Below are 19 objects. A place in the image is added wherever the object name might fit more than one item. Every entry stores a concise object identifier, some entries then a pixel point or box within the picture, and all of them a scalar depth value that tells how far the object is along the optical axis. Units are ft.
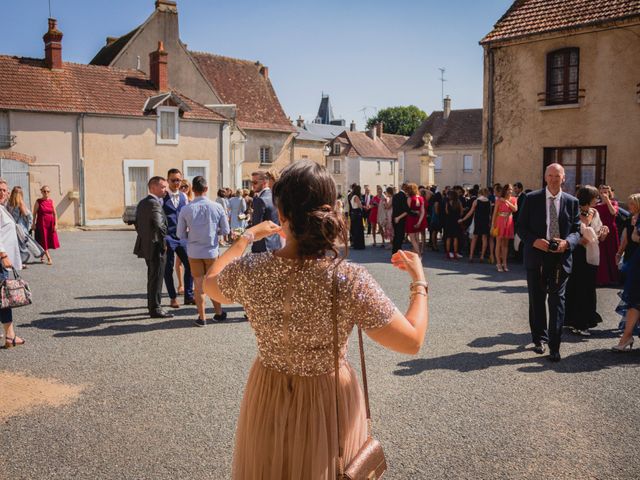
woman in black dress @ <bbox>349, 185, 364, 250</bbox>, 58.65
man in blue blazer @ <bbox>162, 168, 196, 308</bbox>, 30.71
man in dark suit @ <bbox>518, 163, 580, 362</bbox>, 21.20
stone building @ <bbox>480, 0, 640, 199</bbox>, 51.88
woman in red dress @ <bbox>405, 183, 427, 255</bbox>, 46.21
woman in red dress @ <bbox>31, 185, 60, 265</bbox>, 48.79
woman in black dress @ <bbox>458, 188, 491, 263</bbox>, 48.26
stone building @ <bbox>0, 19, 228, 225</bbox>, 85.05
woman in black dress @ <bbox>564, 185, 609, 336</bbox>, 24.77
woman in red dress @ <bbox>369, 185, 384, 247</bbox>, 65.51
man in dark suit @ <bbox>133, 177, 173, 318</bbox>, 27.94
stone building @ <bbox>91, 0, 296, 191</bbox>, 110.52
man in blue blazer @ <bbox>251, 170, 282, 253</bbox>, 25.84
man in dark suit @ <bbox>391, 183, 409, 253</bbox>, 46.03
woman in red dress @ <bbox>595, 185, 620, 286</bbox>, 36.35
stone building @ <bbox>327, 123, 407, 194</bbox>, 201.77
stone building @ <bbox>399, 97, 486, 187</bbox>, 180.04
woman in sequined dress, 7.11
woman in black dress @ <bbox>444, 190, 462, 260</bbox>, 51.93
